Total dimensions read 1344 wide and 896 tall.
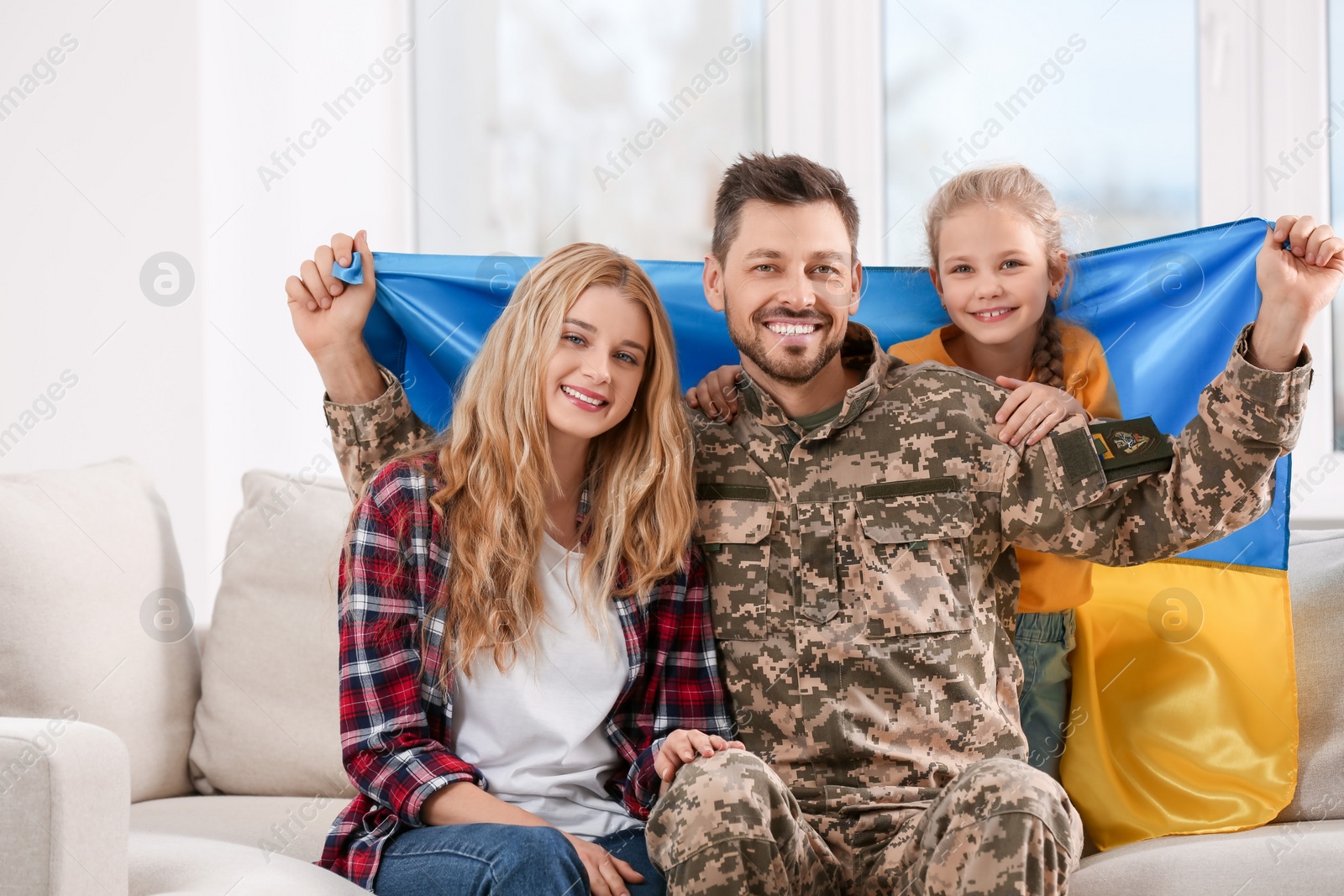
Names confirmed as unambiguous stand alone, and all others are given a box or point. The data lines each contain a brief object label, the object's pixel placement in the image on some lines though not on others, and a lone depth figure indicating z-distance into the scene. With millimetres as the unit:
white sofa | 3624
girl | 3793
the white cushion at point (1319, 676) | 3778
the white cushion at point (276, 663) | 3947
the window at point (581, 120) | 4662
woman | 3582
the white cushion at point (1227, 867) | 3599
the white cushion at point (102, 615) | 3806
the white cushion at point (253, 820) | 3774
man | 3601
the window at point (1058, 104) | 4477
